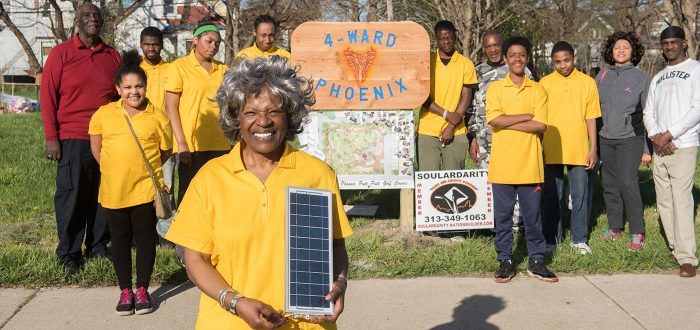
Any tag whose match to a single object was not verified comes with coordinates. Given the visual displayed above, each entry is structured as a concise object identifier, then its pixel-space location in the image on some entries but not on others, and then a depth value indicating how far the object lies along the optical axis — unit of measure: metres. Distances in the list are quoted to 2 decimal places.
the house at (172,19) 50.25
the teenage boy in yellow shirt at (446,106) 7.38
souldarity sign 7.45
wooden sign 7.30
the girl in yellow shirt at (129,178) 5.58
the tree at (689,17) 19.48
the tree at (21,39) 29.14
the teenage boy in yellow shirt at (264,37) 7.21
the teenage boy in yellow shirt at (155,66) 7.44
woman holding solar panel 2.81
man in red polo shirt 6.29
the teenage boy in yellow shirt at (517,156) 6.18
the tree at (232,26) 25.44
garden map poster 7.57
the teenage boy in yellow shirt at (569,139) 6.91
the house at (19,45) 51.20
